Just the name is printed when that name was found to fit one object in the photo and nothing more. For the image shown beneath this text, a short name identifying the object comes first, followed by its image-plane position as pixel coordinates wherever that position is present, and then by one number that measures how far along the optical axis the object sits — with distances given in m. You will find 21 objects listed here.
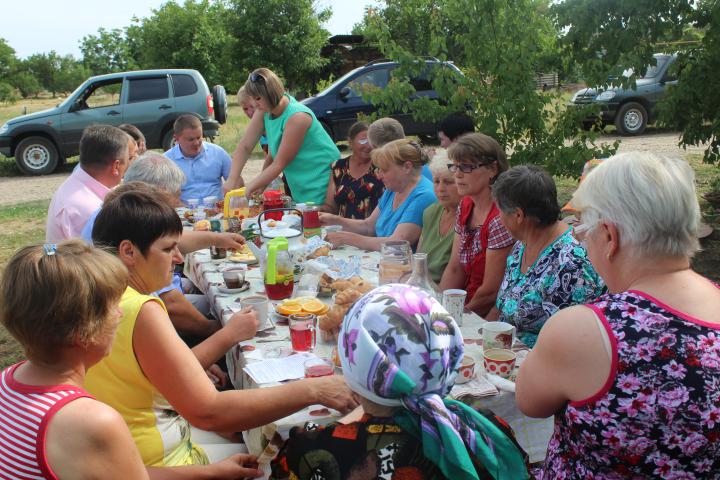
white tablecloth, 1.99
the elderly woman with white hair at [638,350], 1.46
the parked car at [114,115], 11.95
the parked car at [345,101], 12.71
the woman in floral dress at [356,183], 4.91
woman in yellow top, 1.80
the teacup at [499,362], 2.14
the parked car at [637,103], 13.05
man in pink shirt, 3.68
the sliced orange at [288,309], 2.70
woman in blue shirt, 3.92
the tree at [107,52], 41.34
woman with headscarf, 1.40
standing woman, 5.24
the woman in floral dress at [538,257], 2.54
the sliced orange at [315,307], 2.71
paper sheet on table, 2.18
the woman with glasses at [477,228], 3.12
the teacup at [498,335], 2.25
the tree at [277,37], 22.64
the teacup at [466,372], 2.07
